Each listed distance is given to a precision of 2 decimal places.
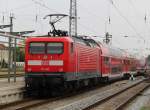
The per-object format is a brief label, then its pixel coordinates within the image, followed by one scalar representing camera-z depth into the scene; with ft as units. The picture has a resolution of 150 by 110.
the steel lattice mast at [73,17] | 157.69
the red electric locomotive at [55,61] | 70.64
